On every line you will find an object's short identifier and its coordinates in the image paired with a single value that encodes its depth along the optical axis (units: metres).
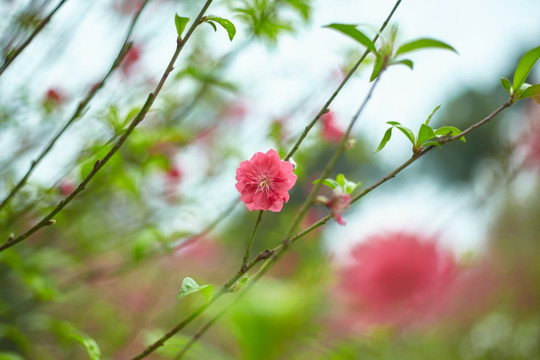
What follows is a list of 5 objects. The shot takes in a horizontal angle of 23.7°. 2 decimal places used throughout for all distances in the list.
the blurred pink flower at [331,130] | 1.49
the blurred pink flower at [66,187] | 1.32
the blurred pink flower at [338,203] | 0.90
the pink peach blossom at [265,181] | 0.93
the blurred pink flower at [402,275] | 1.56
